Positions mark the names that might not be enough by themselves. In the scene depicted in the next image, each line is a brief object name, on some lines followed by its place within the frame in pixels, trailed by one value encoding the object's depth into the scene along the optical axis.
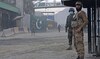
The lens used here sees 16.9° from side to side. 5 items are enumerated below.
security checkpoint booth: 12.54
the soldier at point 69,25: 15.79
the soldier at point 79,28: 10.05
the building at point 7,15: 53.13
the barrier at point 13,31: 37.77
